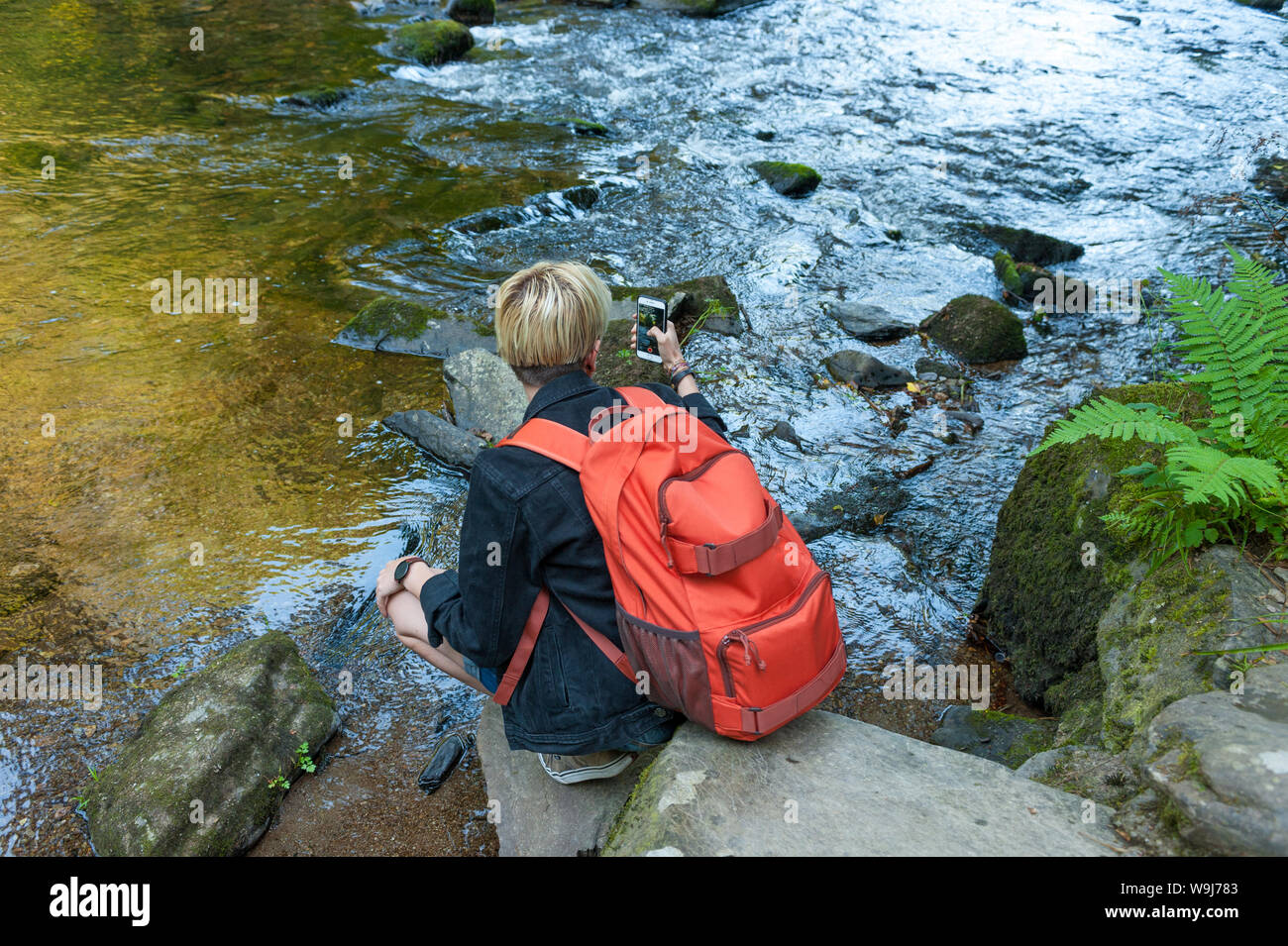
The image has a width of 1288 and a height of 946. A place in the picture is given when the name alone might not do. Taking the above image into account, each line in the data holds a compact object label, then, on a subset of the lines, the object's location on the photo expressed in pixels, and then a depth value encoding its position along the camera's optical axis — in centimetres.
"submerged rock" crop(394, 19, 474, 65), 1394
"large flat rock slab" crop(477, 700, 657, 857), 318
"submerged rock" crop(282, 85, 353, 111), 1182
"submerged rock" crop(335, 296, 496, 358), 701
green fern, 312
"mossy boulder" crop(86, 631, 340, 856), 338
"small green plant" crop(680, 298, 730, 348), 726
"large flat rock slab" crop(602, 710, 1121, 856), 251
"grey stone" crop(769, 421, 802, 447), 608
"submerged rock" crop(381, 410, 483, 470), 577
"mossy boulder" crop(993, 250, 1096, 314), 792
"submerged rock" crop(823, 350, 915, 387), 675
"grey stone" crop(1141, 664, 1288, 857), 232
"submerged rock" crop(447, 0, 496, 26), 1599
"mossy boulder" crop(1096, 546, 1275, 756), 292
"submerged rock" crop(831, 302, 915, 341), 743
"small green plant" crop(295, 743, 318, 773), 377
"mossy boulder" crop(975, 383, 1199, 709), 363
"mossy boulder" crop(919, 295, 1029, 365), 711
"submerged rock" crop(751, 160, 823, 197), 996
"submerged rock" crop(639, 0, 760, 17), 1677
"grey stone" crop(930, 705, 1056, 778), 352
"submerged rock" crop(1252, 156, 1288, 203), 926
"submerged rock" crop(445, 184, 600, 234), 907
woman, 280
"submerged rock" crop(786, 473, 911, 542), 527
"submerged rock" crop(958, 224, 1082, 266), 863
